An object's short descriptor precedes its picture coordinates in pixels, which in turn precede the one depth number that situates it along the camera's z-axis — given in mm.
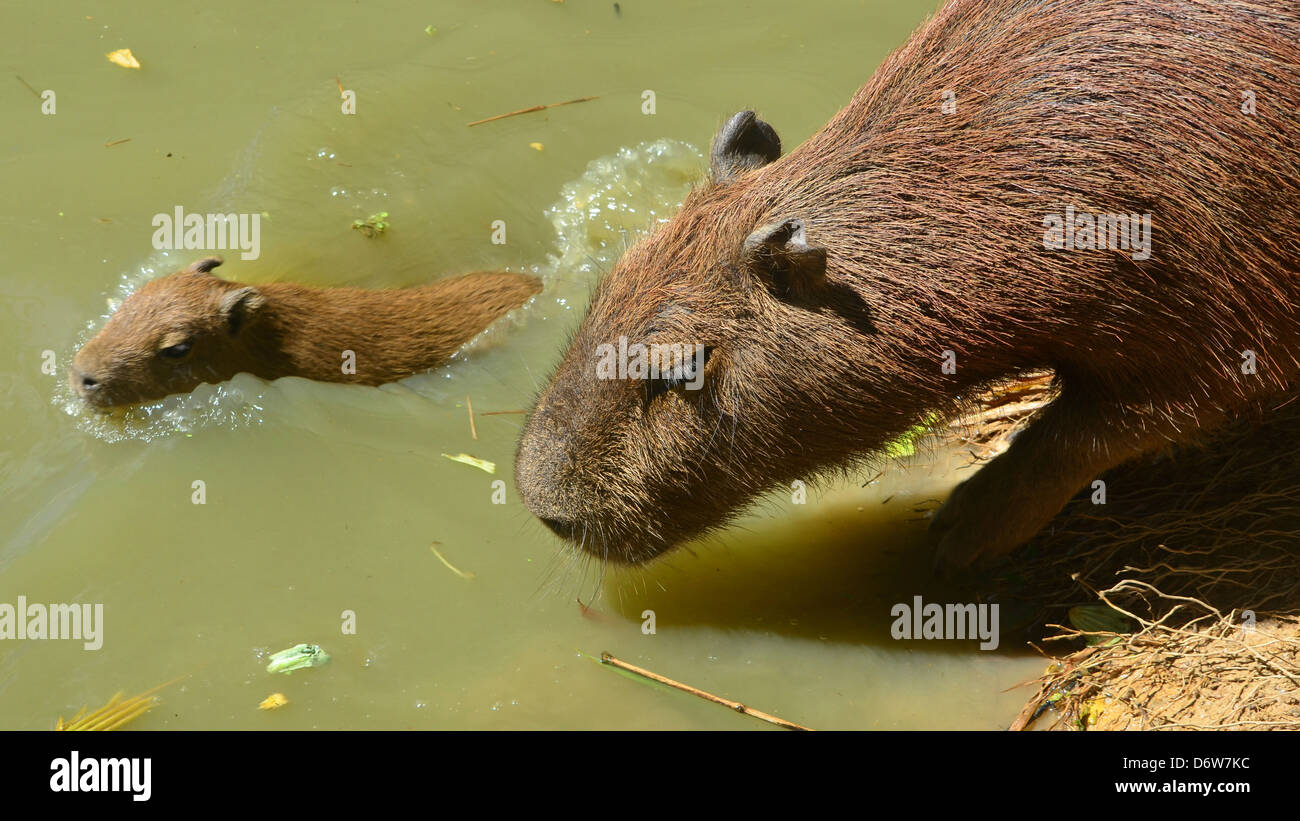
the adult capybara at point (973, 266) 3229
